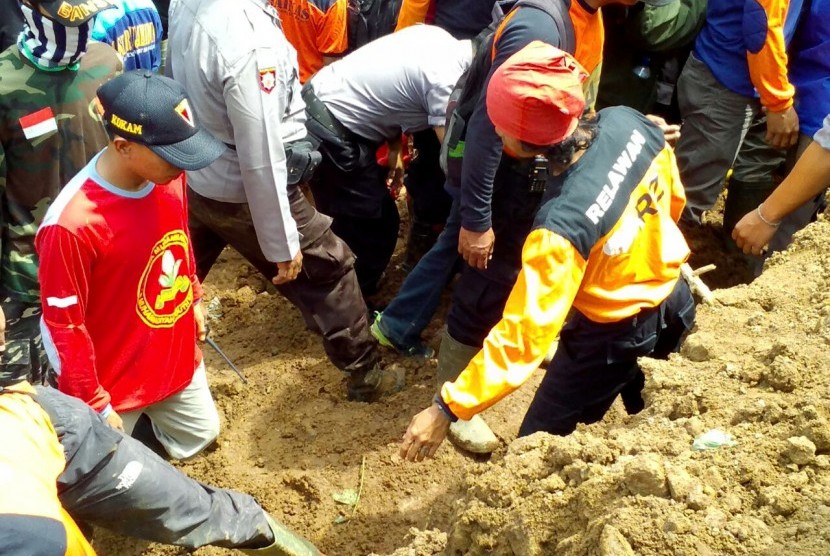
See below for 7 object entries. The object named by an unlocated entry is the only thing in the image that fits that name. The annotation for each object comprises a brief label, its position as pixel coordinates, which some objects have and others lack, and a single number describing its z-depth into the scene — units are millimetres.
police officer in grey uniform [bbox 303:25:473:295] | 4055
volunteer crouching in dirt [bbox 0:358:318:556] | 2080
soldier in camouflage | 3131
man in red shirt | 2738
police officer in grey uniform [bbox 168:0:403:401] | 3209
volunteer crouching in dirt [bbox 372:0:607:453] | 3430
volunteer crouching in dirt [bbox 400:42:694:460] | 2652
